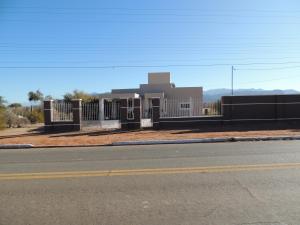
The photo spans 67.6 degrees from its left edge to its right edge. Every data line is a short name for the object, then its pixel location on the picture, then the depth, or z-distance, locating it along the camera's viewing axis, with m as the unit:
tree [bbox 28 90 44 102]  39.44
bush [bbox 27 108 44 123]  23.09
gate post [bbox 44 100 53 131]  13.80
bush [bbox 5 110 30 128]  18.82
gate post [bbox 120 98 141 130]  13.67
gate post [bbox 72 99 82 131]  13.70
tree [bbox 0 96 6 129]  16.81
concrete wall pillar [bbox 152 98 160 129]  13.76
